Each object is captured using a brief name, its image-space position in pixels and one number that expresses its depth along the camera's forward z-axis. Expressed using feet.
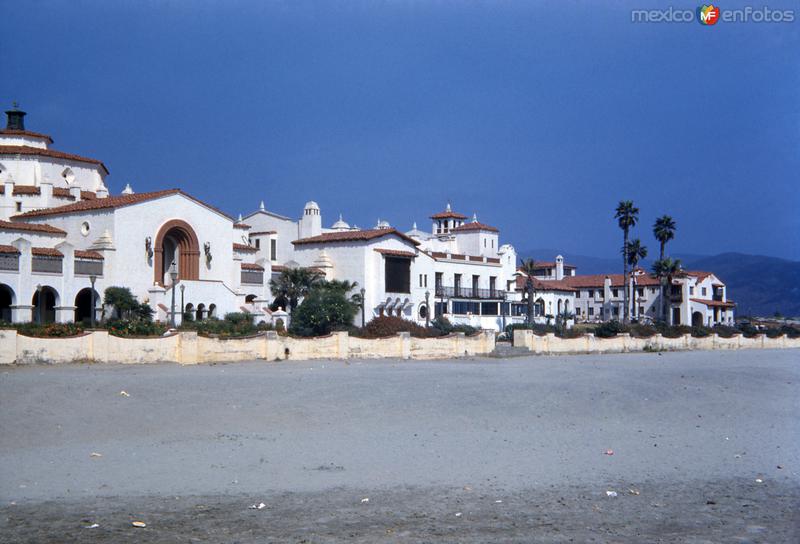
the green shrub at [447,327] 177.16
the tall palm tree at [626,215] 256.73
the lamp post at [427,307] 203.06
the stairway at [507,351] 128.16
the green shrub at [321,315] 144.24
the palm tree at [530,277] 214.61
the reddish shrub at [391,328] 137.09
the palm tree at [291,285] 178.70
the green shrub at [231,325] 124.82
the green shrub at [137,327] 104.55
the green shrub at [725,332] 184.03
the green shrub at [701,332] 179.81
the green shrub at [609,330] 171.15
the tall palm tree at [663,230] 261.85
